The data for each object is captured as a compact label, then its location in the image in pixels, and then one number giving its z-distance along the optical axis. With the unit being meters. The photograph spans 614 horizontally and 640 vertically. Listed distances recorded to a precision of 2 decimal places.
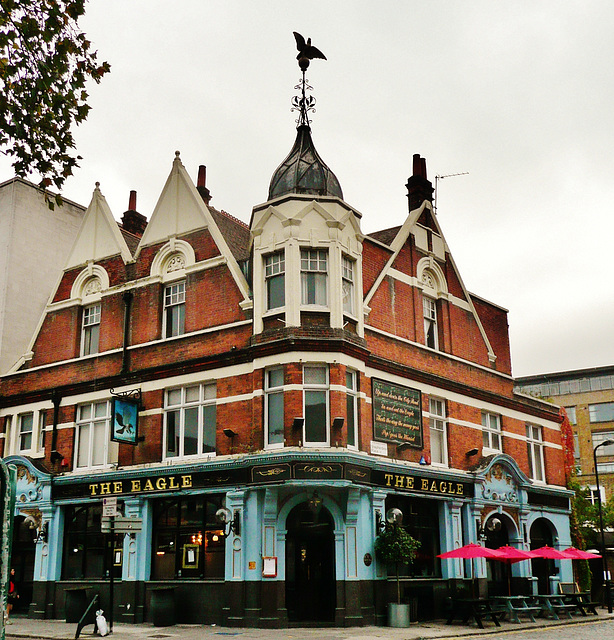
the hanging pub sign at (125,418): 25.61
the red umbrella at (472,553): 24.36
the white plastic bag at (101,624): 19.78
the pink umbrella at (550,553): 27.54
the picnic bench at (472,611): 23.48
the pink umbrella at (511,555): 25.46
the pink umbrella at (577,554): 28.17
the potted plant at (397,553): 22.80
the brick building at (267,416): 23.00
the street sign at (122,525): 20.12
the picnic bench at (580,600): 27.86
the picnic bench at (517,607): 25.68
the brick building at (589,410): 75.06
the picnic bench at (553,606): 27.23
